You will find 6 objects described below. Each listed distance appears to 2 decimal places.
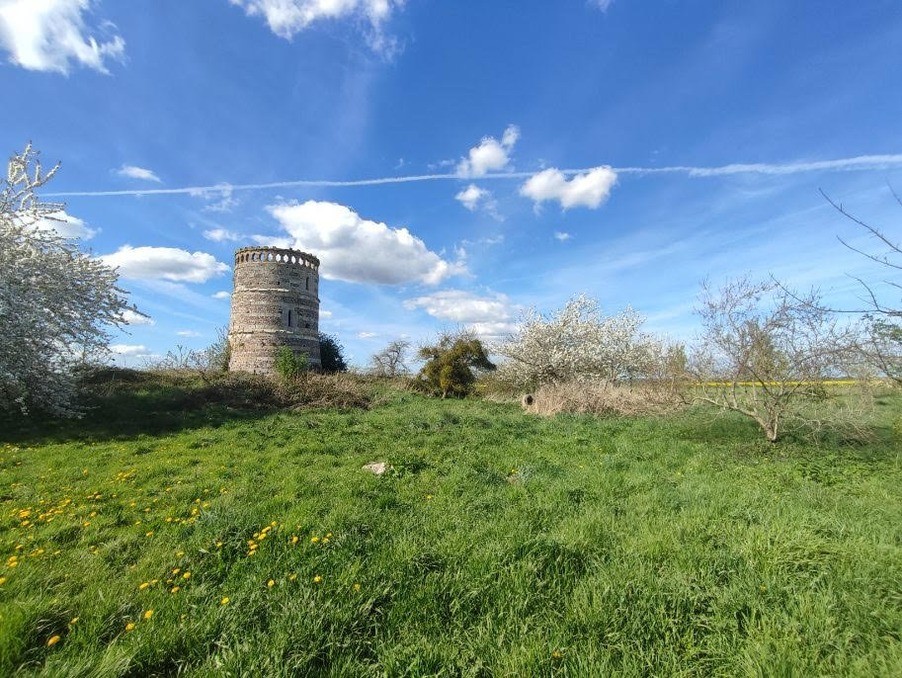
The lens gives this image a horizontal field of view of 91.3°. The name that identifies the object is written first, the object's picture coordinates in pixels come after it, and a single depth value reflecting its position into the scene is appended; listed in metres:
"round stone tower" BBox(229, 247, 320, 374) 24.50
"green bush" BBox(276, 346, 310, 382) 21.83
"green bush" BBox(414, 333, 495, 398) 25.42
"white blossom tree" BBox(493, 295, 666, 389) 23.06
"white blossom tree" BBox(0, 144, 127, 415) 11.74
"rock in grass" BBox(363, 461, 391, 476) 7.51
